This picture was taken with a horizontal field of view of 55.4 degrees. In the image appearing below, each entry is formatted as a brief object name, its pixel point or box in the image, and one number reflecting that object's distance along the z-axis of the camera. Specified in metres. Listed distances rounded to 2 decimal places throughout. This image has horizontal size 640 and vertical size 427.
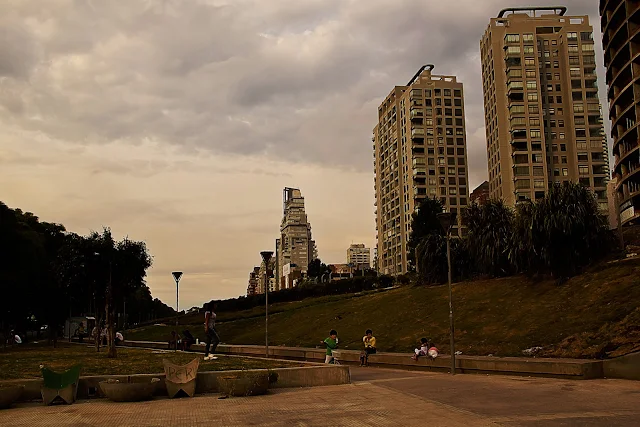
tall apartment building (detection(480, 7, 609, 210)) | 96.25
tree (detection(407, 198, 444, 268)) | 76.69
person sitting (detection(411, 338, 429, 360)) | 21.89
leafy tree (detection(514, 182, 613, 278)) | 30.53
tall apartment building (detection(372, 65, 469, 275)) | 121.19
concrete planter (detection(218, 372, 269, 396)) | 13.87
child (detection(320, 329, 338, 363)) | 20.95
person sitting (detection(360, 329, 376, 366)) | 24.42
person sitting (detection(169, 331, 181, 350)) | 34.51
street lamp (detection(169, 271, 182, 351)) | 39.69
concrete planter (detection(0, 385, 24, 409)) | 12.18
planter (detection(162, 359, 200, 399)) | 13.71
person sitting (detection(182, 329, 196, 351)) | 35.34
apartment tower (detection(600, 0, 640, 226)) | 58.66
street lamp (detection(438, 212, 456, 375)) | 20.09
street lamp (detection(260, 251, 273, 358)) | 26.88
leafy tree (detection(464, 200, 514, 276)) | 37.56
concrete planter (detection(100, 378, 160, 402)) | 12.95
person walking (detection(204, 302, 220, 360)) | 19.88
